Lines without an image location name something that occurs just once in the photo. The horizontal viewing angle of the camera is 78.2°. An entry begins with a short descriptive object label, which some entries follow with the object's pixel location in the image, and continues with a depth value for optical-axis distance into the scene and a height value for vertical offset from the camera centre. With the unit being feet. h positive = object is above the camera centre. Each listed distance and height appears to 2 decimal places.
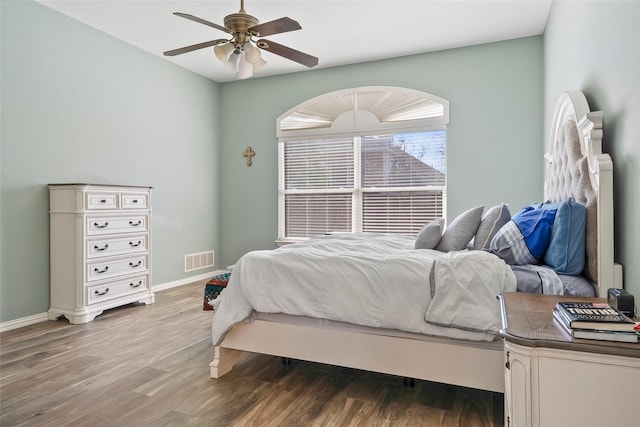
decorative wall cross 18.51 +2.73
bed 6.18 -1.67
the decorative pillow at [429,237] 8.91 -0.58
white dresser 11.50 -1.10
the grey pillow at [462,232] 8.54 -0.45
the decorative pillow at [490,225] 8.30 -0.30
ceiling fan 8.90 +4.14
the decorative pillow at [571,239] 6.39 -0.46
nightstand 3.28 -1.45
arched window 15.48 +2.08
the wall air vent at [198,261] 17.26 -2.21
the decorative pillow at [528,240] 6.95 -0.52
